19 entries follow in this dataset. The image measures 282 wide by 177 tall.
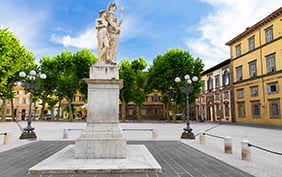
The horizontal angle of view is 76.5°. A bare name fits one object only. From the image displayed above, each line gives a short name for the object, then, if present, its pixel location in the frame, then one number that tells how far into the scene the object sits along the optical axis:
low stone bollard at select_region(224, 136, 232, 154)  7.56
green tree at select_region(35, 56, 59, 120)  33.16
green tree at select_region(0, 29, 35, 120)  21.20
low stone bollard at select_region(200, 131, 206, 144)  10.26
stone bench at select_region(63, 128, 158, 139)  11.99
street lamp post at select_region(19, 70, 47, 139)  11.52
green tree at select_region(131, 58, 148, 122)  32.78
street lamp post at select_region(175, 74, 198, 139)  11.97
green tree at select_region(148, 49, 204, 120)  29.27
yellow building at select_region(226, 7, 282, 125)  22.16
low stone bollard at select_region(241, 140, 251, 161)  6.46
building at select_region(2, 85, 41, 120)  57.07
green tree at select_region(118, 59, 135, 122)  32.72
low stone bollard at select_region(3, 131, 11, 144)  9.69
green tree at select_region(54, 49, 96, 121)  31.97
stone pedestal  5.65
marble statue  6.68
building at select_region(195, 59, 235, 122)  31.77
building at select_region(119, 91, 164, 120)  46.88
